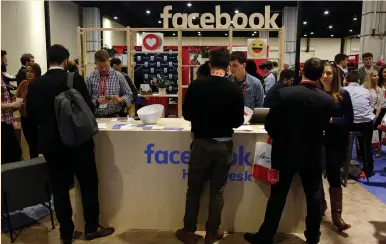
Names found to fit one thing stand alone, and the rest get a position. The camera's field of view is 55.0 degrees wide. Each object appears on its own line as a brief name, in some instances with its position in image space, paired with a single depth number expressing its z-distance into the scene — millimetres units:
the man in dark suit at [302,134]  2441
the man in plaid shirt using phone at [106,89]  3479
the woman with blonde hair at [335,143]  2945
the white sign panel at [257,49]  6176
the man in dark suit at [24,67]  5065
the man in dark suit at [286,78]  4323
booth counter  2887
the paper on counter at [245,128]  2921
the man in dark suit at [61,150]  2537
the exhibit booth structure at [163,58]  6098
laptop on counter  3041
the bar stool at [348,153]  4256
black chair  2885
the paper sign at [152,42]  6475
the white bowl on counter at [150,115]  3106
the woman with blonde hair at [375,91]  5008
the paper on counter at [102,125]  2982
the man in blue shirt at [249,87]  3650
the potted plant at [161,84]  7223
